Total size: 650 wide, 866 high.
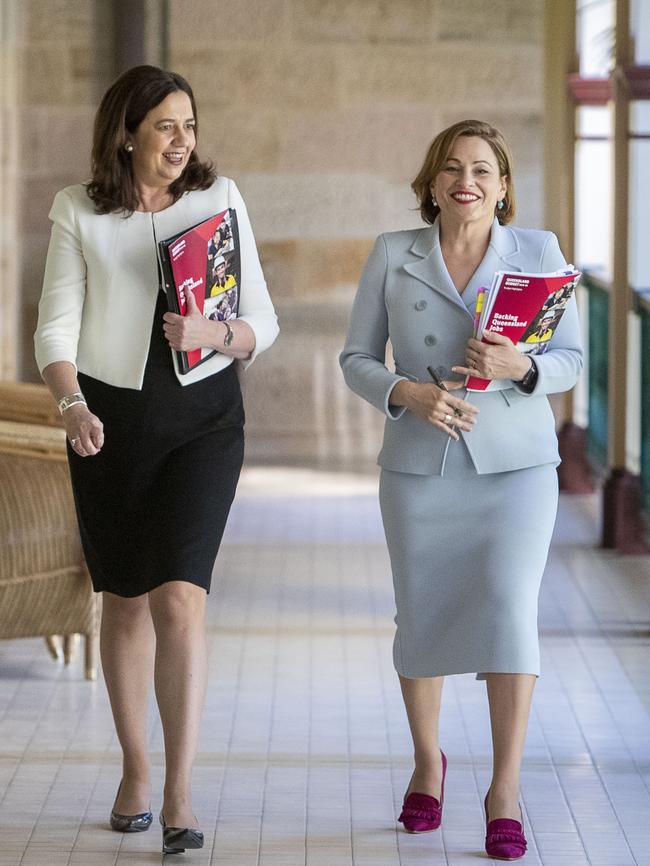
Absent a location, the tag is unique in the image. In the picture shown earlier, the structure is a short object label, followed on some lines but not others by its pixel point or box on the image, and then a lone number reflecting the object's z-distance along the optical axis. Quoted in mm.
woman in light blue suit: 7012
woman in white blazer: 7004
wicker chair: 9734
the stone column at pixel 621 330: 14570
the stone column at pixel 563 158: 18312
